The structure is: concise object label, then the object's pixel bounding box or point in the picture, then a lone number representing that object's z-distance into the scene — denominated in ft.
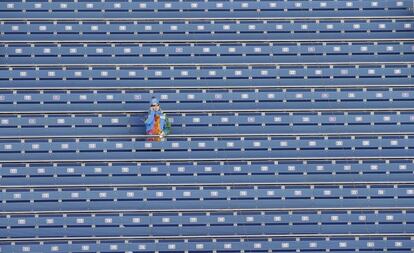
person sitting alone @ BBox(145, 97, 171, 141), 282.36
